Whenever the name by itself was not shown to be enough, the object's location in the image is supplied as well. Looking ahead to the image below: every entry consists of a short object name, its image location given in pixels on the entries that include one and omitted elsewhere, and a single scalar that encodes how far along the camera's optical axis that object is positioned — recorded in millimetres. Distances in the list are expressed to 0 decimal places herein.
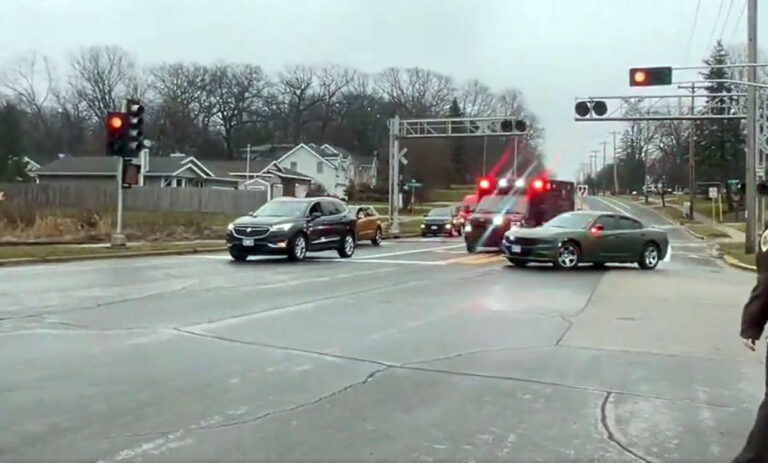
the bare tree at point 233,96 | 105375
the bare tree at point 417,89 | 118062
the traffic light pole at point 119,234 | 24344
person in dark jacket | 4559
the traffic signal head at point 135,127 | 23734
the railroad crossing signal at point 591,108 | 33188
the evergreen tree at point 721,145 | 78500
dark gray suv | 21172
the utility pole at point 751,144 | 26953
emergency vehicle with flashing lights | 26906
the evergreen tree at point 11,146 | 65412
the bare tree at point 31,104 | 97312
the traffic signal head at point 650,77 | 24469
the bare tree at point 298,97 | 113125
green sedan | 20344
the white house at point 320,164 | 100000
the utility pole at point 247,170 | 85206
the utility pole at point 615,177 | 139125
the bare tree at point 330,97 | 115375
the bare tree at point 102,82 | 99688
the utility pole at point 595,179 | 167325
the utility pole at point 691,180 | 67156
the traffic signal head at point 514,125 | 43156
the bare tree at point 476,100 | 127625
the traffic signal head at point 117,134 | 23578
